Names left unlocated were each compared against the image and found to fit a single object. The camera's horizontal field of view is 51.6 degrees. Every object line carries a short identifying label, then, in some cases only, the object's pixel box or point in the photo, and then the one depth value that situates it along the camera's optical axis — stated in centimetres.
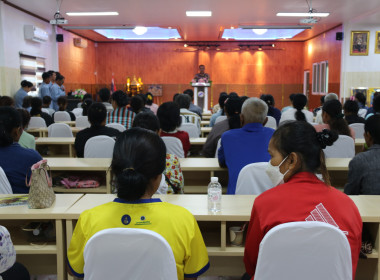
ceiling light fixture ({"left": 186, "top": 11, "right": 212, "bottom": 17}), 995
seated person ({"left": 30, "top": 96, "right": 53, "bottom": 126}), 664
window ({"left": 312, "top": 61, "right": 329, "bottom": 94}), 1329
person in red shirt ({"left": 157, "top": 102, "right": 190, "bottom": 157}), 383
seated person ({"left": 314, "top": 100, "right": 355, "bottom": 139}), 417
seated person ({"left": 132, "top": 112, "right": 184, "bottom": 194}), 271
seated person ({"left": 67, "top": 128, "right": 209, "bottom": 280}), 149
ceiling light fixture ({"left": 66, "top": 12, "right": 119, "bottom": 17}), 994
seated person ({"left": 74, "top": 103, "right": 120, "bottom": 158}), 421
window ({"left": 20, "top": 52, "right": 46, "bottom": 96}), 975
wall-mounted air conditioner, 973
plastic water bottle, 222
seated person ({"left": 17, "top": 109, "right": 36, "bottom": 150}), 401
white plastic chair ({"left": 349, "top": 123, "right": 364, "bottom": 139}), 547
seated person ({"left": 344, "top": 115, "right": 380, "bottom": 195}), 262
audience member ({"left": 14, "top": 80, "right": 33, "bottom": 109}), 906
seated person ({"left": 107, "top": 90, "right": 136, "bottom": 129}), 550
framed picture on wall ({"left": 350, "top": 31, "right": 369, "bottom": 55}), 1164
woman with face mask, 158
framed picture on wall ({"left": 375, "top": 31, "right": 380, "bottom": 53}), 1177
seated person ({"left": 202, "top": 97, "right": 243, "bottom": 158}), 425
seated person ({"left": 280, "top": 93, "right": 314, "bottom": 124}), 617
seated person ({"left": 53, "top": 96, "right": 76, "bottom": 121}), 809
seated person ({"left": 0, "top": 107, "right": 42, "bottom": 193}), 269
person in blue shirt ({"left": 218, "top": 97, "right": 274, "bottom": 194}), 318
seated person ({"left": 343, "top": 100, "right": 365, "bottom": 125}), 568
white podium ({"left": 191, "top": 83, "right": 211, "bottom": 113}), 1265
